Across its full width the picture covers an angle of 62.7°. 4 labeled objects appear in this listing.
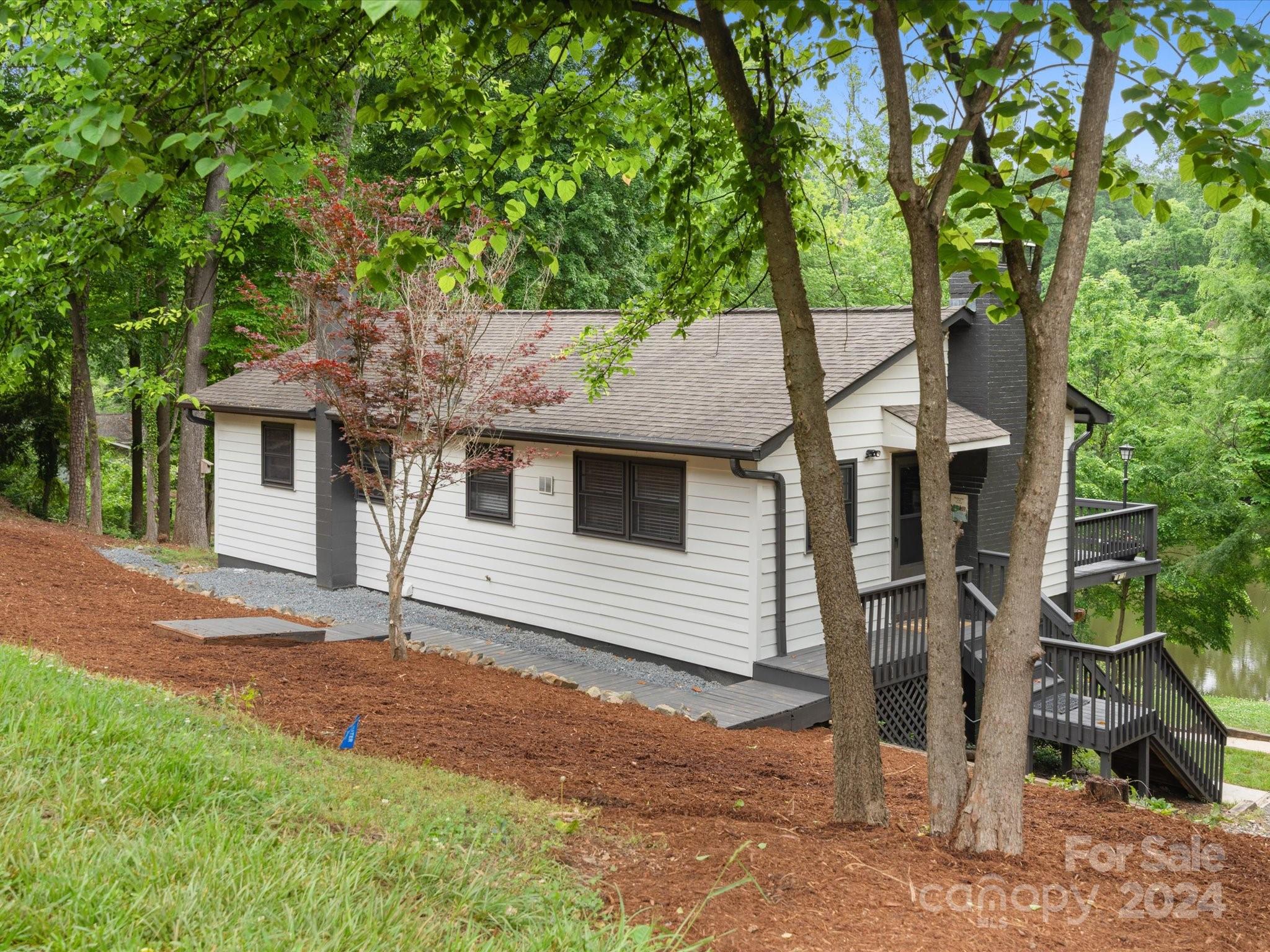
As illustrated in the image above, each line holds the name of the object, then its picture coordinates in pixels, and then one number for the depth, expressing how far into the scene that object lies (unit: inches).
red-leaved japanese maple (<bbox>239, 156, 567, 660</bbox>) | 403.9
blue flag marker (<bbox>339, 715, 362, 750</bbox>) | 212.3
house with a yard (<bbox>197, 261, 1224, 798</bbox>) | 424.8
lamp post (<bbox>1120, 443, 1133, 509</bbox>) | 747.4
